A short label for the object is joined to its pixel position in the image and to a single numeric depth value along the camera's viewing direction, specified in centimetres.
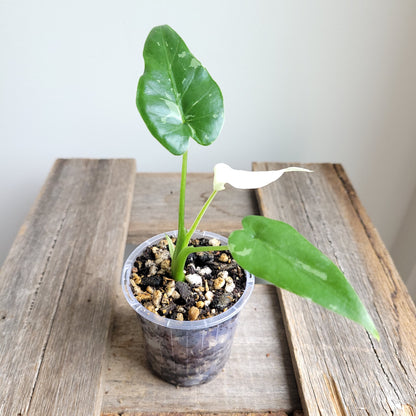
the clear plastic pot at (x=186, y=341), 55
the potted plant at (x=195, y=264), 44
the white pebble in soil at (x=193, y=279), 59
